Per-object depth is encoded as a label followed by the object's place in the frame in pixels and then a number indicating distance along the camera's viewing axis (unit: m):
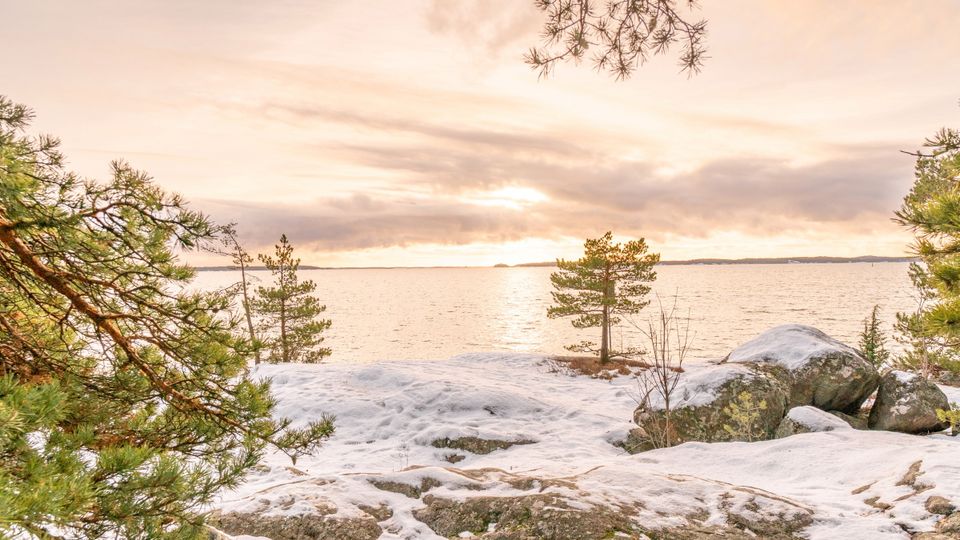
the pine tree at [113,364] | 2.09
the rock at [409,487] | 5.52
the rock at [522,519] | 4.29
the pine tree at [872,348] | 20.74
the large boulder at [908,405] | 10.27
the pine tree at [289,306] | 25.58
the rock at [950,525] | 4.23
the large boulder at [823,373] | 11.40
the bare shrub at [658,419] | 9.43
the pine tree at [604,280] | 22.91
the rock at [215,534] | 3.75
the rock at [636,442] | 10.26
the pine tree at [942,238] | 3.99
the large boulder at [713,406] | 10.20
